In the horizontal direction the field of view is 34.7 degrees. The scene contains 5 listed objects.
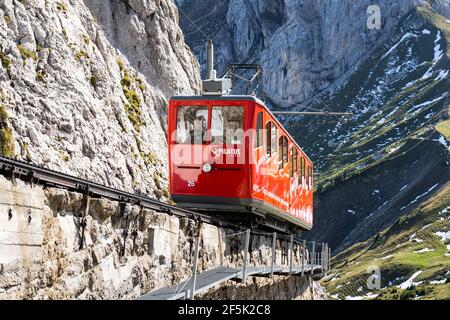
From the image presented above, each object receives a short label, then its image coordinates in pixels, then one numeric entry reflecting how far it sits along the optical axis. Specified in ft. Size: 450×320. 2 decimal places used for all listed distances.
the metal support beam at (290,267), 69.76
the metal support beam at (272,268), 58.34
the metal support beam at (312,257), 88.66
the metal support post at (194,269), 32.45
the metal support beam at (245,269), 47.46
